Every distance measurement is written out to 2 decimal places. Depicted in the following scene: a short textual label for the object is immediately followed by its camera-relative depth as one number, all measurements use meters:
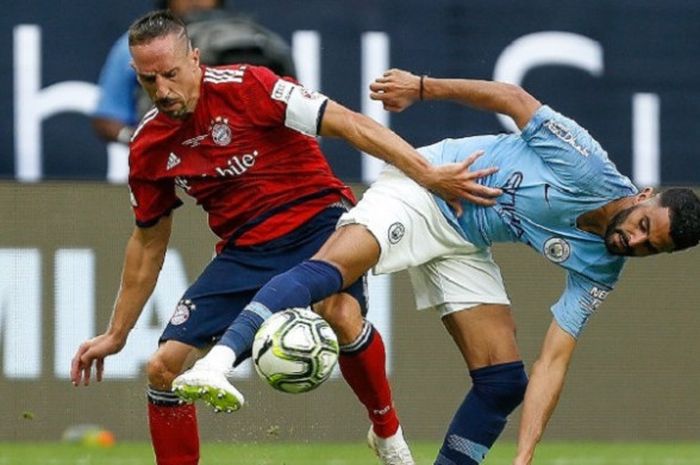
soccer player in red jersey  14.98
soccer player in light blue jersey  14.78
